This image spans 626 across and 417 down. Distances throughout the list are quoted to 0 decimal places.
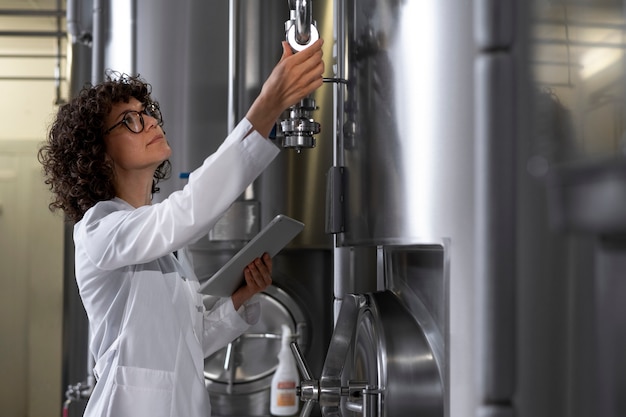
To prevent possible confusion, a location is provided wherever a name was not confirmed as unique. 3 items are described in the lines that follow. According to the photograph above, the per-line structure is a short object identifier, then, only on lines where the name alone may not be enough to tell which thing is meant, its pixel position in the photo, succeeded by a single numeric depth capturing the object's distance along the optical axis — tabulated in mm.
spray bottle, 2000
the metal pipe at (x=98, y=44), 2133
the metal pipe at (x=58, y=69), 3164
